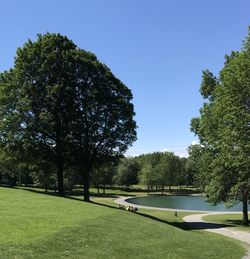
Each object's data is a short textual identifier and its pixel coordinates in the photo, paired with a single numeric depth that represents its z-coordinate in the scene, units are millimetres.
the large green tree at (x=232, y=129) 15414
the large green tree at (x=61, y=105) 25120
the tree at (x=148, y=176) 74087
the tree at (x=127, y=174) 78449
